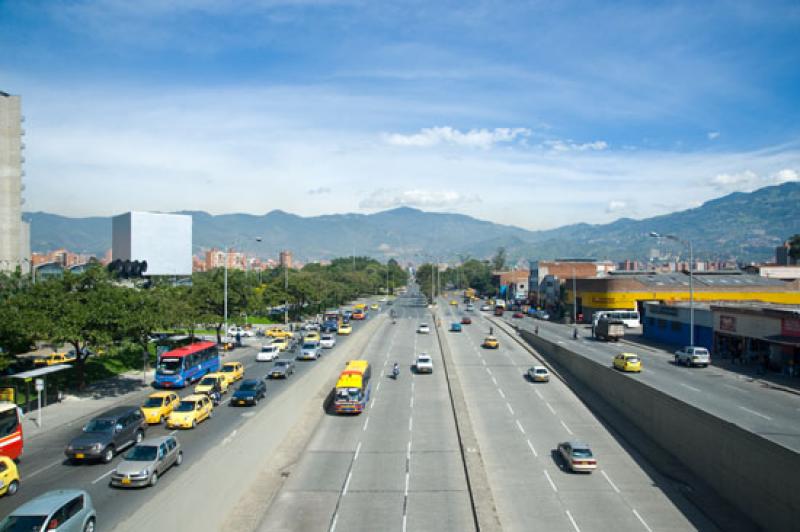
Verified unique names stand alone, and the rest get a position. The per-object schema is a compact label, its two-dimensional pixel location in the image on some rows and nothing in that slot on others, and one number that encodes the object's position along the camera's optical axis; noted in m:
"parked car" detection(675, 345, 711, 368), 46.19
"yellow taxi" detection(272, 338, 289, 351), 58.31
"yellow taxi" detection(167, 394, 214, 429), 28.70
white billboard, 97.50
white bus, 80.56
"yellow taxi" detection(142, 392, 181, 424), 29.55
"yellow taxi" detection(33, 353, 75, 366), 44.41
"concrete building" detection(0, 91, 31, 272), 87.94
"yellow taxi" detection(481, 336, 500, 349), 60.81
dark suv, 22.84
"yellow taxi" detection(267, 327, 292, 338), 67.71
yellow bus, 32.59
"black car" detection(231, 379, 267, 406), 33.78
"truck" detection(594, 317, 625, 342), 64.56
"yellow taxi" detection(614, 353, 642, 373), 42.44
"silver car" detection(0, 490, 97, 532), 14.73
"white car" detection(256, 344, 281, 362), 52.25
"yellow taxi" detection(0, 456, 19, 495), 19.41
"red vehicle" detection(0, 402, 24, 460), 22.25
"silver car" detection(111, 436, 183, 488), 20.25
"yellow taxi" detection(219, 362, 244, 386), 41.28
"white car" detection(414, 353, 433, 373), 46.03
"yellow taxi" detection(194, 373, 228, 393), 35.03
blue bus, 39.41
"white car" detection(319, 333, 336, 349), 61.91
